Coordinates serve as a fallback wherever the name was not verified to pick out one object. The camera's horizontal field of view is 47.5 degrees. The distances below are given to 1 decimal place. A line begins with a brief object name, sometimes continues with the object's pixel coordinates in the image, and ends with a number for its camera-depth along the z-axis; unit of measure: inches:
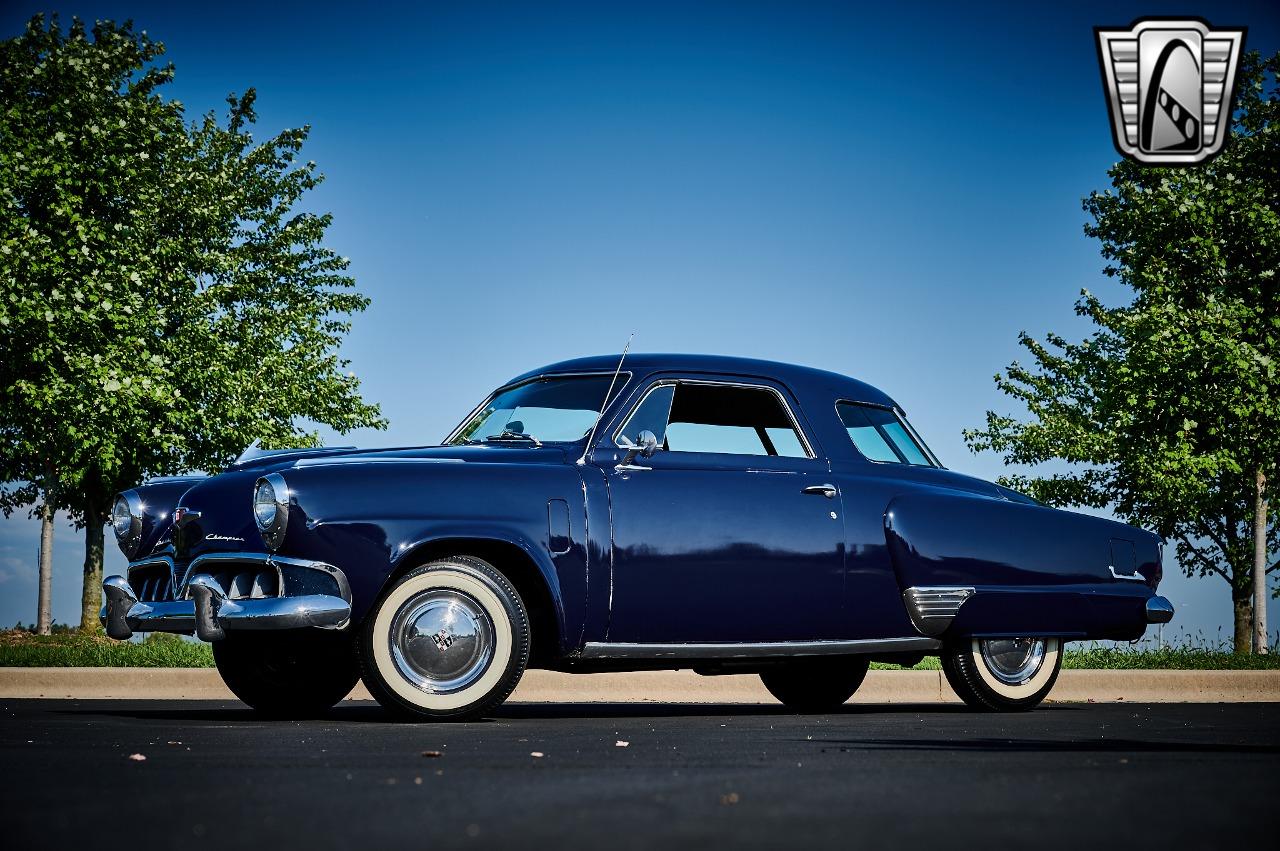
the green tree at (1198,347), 799.1
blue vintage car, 267.6
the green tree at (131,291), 745.6
